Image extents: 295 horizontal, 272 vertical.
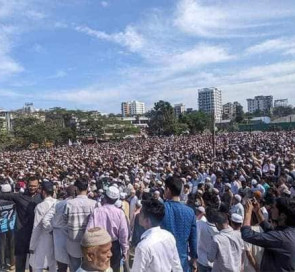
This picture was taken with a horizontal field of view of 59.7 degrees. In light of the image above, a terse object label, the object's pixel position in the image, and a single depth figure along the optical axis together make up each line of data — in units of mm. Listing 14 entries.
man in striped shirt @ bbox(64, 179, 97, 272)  2533
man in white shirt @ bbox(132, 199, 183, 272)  1682
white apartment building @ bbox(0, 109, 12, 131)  45653
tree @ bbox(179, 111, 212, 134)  43415
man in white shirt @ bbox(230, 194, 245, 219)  3466
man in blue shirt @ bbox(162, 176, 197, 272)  2221
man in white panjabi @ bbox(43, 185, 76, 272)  2596
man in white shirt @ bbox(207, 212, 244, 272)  2283
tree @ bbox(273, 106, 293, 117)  77954
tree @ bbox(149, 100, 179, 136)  40505
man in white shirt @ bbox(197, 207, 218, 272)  2515
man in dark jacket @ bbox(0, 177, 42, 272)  2849
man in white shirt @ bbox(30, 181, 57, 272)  2696
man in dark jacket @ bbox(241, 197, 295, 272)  1813
